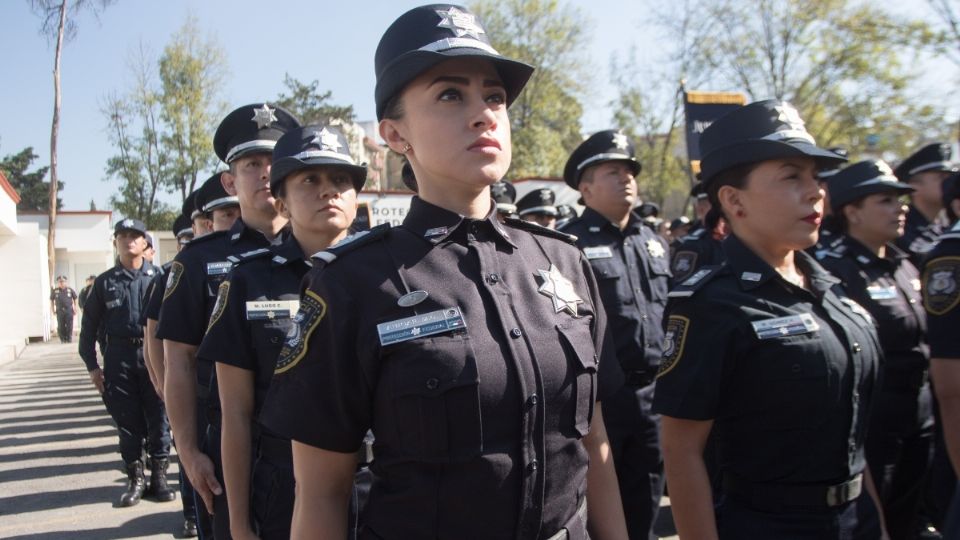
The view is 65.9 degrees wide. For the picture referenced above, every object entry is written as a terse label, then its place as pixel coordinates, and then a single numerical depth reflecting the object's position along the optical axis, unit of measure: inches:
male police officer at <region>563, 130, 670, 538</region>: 172.9
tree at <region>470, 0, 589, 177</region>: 1379.2
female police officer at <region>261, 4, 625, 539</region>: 63.3
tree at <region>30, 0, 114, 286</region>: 1013.8
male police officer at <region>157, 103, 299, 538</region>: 128.2
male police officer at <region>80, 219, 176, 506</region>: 273.1
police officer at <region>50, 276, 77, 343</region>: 967.0
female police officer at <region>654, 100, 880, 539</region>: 91.7
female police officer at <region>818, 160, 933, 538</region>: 153.1
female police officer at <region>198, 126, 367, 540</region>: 110.7
